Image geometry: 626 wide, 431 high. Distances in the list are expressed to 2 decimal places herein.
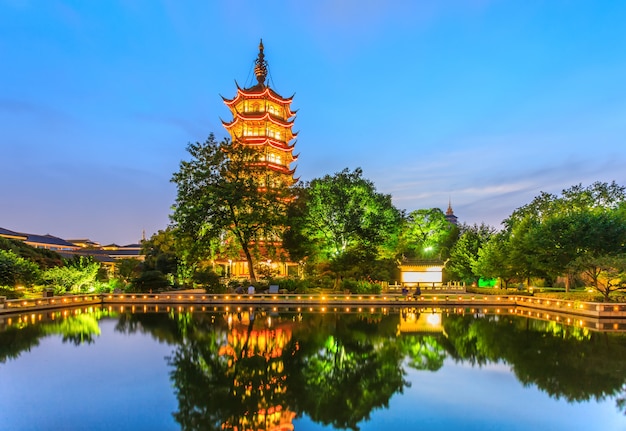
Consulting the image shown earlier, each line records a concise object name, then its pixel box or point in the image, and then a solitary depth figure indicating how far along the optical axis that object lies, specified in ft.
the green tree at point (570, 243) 88.63
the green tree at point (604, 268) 76.39
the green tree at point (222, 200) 104.17
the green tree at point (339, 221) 116.26
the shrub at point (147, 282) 102.89
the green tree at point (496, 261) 114.21
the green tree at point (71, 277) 92.12
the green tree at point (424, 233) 175.32
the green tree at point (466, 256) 141.79
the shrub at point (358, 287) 101.86
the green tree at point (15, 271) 80.38
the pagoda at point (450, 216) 401.39
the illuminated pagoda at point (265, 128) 147.33
